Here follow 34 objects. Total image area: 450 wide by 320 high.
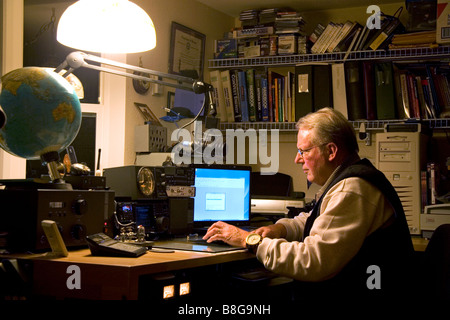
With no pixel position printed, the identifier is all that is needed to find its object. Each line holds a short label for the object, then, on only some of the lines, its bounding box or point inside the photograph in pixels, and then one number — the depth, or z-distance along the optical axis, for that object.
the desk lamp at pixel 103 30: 2.20
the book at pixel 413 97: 3.64
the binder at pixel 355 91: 3.76
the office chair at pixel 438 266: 1.90
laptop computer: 2.66
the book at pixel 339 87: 3.82
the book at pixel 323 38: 3.90
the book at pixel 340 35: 3.83
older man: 1.76
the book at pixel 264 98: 4.00
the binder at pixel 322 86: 3.85
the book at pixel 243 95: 4.06
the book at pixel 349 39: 3.82
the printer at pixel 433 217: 3.11
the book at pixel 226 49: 4.16
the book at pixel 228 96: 4.10
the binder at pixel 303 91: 3.88
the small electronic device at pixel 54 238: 1.75
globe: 1.85
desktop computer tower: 3.25
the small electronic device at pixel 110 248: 1.80
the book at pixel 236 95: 4.10
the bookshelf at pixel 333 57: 3.56
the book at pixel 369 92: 3.74
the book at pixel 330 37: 3.88
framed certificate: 3.72
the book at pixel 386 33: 3.70
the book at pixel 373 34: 3.73
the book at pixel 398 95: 3.71
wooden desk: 1.58
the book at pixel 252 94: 4.04
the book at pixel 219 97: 4.11
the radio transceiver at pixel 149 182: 2.28
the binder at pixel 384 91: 3.68
